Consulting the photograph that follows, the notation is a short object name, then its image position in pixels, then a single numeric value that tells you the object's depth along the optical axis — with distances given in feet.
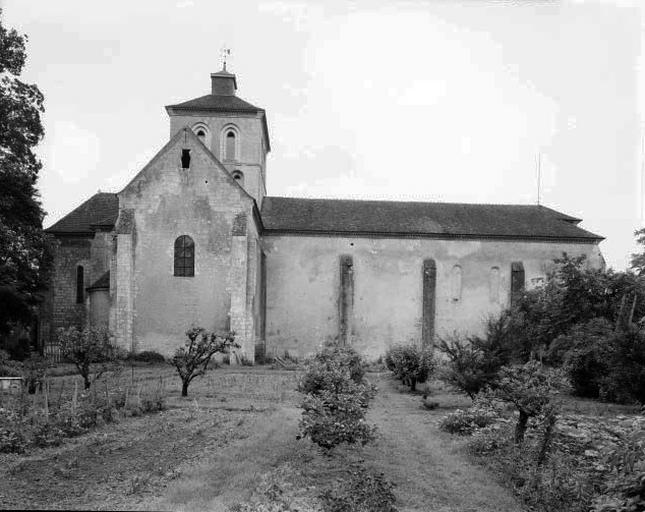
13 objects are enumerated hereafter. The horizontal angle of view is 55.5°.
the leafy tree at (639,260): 73.20
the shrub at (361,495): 25.81
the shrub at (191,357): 58.13
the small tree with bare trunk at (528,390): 38.47
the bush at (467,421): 45.09
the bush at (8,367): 65.38
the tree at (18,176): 76.43
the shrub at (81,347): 59.82
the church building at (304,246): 99.40
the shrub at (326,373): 35.60
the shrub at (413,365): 70.59
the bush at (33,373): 55.52
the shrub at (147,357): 94.79
